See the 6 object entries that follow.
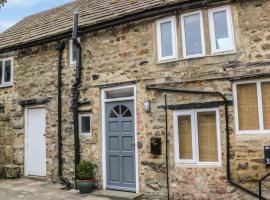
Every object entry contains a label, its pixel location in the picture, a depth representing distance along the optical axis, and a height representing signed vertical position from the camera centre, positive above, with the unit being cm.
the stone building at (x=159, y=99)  736 +89
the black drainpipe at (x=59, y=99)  1014 +112
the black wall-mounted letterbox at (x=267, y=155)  686 -59
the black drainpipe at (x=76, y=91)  972 +130
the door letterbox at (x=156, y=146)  820 -41
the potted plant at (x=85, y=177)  886 -131
